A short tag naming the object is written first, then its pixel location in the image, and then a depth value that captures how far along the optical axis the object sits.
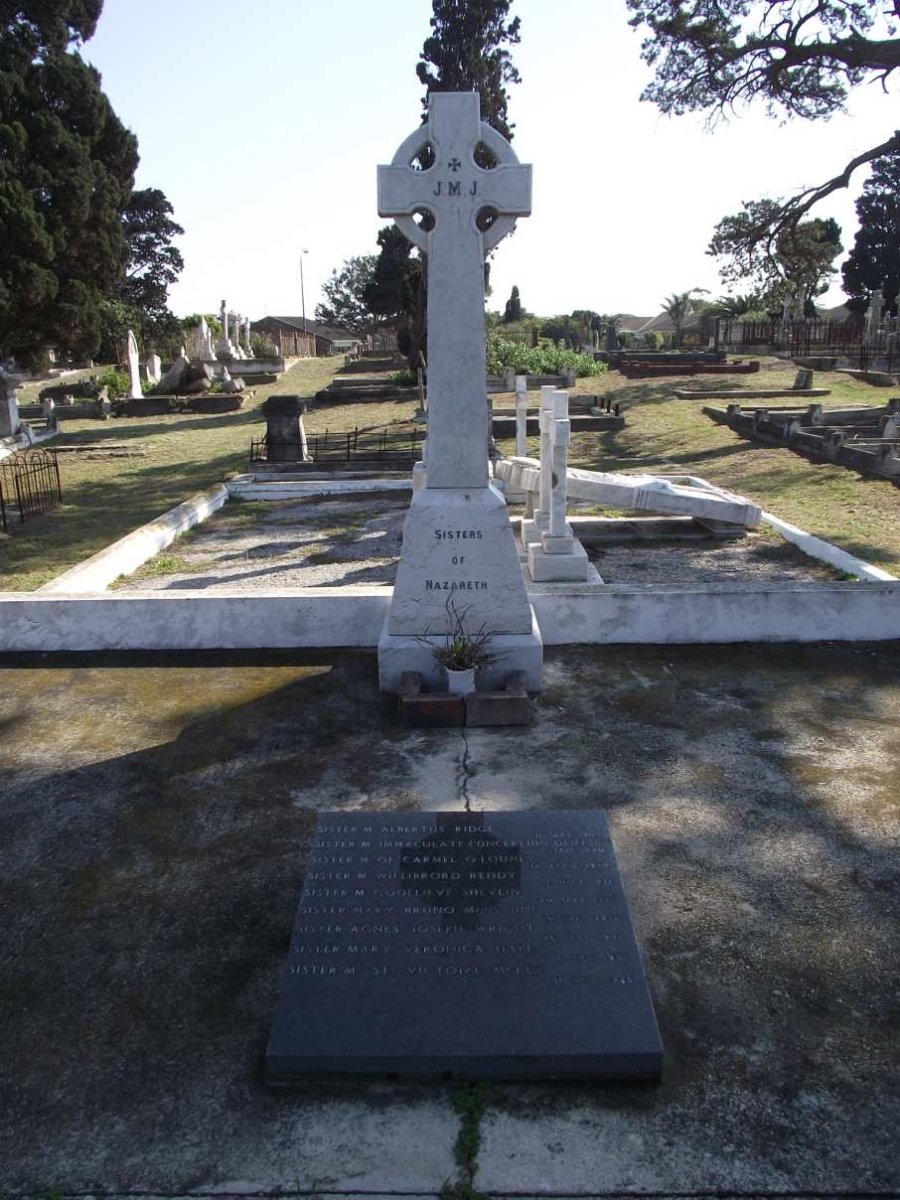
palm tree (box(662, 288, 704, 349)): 62.47
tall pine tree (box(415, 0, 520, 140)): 29.73
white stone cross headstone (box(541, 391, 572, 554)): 7.50
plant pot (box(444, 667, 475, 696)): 4.87
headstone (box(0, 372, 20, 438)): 22.72
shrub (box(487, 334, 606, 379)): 32.97
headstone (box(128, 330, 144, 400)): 31.27
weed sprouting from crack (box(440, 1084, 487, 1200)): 2.19
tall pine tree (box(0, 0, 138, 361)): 19.50
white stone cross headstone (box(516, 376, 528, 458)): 10.20
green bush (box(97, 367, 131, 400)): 31.46
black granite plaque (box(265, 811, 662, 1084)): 2.46
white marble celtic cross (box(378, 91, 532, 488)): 4.89
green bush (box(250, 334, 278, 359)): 50.17
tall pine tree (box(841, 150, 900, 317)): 56.12
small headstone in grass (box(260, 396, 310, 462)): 16.95
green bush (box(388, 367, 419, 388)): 31.73
